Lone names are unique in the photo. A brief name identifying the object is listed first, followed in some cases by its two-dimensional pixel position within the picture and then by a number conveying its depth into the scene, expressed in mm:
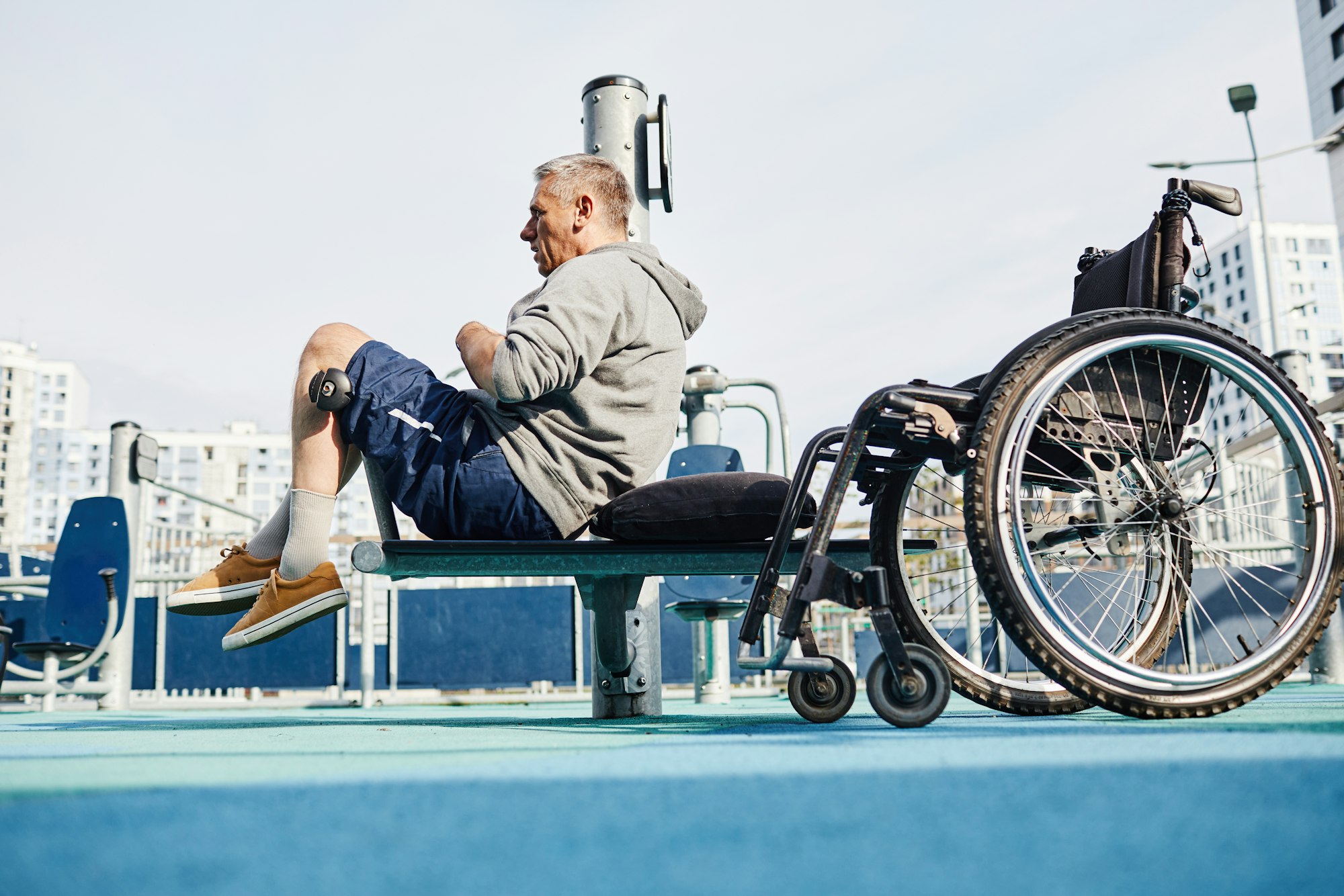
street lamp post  16688
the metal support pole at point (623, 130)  3920
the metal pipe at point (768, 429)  6887
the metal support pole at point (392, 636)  8289
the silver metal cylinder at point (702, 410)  6613
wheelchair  1905
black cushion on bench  2469
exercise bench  2383
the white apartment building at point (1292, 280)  95938
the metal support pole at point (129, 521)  6941
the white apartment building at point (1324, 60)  41812
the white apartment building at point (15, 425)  116500
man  2465
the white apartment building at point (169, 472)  116250
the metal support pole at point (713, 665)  6445
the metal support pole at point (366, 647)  7516
